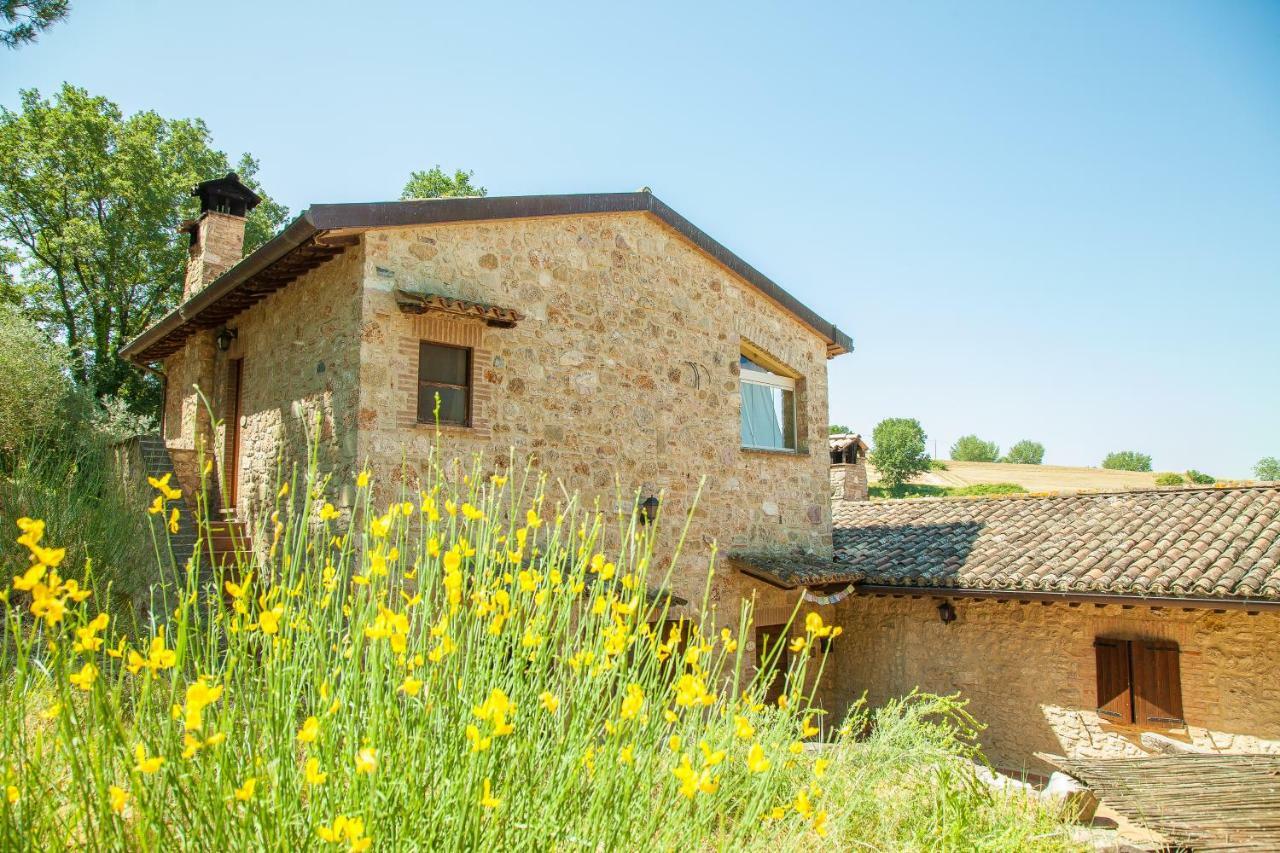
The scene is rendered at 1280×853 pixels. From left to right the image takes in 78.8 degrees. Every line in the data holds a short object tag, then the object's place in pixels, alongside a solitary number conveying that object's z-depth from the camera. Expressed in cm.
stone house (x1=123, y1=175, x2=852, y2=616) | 700
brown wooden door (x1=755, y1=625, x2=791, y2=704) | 1057
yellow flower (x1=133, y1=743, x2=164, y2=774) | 153
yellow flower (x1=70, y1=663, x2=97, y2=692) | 166
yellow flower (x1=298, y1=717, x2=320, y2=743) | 171
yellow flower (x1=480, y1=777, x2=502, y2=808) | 176
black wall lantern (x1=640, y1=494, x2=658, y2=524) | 865
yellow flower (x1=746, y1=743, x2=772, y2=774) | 194
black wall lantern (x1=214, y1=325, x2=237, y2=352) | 961
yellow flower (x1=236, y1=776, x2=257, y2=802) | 162
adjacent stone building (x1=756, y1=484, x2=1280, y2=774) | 839
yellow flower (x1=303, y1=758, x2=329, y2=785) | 169
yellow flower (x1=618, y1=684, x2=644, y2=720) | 200
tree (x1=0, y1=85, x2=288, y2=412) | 1975
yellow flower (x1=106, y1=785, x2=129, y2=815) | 158
